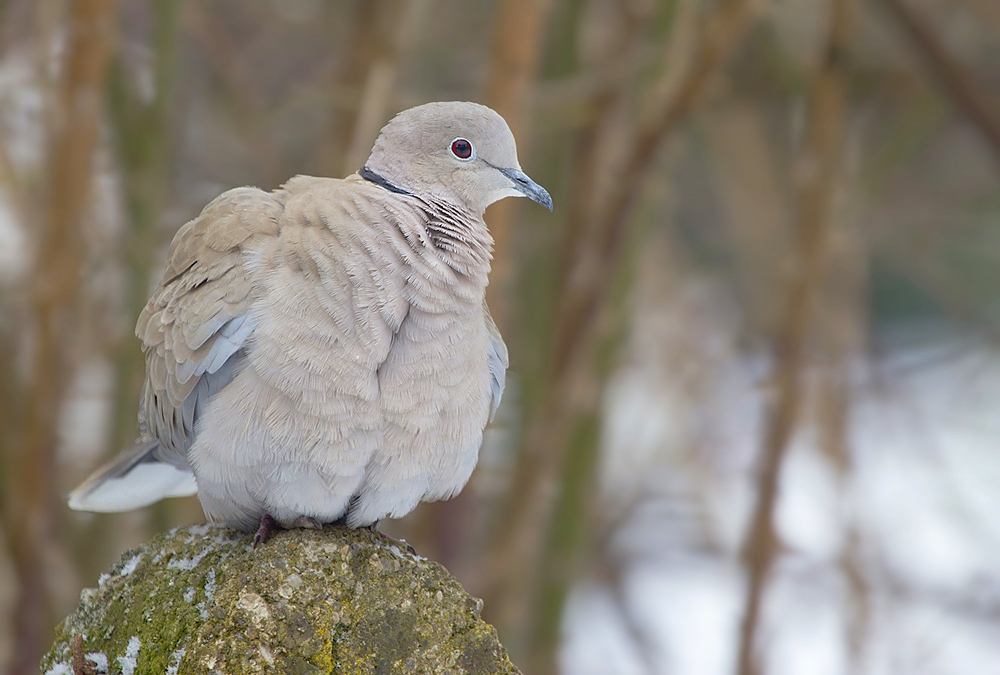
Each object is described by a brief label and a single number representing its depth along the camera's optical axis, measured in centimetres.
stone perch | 343
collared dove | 406
